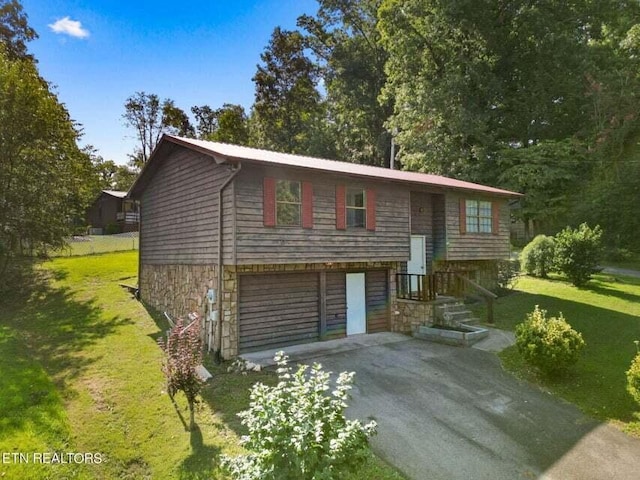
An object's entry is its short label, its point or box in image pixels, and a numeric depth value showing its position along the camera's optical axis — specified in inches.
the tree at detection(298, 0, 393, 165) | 1375.5
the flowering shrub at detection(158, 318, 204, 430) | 274.1
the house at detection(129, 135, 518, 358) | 395.9
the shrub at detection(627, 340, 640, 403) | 273.9
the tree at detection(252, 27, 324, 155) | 1518.2
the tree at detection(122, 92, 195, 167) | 1648.6
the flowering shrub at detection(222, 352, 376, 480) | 141.2
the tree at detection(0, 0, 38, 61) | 920.3
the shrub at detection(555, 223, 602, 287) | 637.9
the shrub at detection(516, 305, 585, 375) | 340.2
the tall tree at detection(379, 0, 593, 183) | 1004.6
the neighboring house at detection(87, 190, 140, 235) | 1430.9
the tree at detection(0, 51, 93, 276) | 629.3
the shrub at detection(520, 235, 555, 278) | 743.1
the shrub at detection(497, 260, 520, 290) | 682.8
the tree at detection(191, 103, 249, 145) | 1562.5
